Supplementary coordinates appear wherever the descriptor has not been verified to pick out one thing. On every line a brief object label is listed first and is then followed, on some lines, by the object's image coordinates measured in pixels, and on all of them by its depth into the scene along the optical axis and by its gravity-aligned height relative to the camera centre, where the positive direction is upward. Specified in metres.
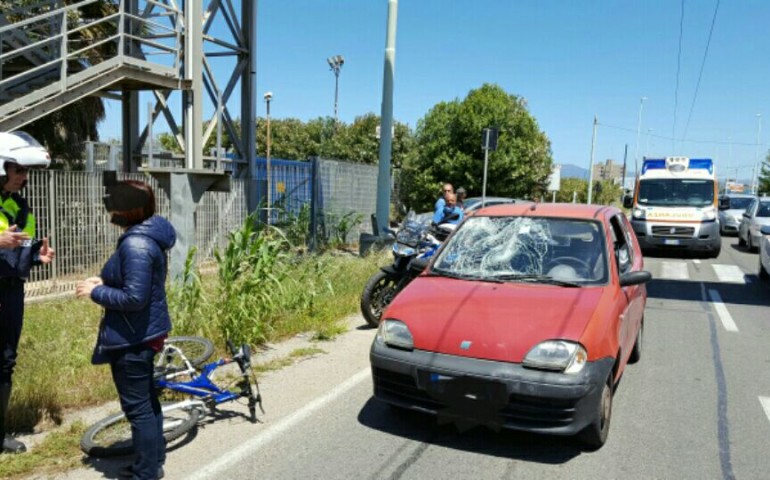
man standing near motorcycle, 10.02 -0.57
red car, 3.80 -1.05
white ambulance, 15.62 -0.63
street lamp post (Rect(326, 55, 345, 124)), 47.22 +8.15
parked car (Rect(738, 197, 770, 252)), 17.50 -1.02
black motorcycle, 7.46 -1.28
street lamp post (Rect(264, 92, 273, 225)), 13.75 +0.24
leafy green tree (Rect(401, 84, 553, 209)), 27.34 +1.03
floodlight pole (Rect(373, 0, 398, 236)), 13.17 +1.07
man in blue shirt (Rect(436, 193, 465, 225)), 8.61 -0.59
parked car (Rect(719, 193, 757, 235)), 24.56 -1.27
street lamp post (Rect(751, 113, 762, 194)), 63.94 -0.02
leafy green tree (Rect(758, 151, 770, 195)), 58.47 +0.71
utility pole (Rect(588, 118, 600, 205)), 39.68 +0.08
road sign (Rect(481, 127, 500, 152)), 13.14 +0.79
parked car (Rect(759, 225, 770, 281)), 11.24 -1.38
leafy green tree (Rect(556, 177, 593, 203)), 50.00 -0.99
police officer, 3.72 -0.61
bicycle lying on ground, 3.90 -1.71
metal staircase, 8.87 +1.65
